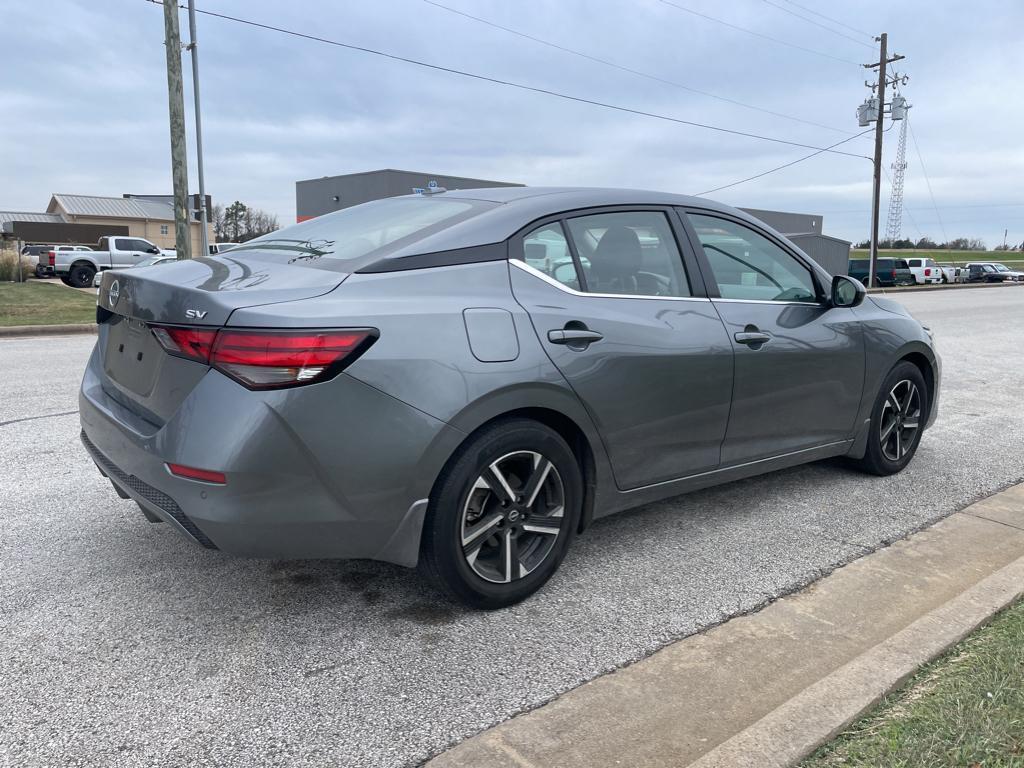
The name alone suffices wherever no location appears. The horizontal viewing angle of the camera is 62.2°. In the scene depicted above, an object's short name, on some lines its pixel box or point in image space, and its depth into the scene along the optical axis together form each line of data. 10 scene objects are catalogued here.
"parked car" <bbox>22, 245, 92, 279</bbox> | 33.74
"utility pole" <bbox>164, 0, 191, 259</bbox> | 16.03
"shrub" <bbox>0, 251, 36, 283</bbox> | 25.67
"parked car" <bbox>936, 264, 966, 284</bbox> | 48.34
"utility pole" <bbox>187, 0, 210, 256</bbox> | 18.88
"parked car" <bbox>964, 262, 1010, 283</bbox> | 52.66
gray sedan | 2.67
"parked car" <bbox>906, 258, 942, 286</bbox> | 44.85
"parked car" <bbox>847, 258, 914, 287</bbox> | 41.91
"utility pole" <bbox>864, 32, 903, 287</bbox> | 37.09
